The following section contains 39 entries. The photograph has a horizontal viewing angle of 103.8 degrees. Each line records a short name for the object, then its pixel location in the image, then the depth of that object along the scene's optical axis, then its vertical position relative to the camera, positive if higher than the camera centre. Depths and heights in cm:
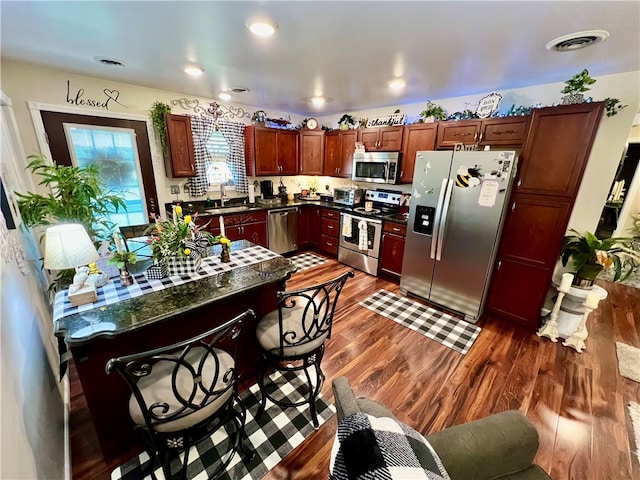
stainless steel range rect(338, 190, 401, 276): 374 -93
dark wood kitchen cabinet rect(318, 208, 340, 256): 429 -108
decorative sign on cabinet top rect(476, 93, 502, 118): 274 +71
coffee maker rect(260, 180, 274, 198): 452 -40
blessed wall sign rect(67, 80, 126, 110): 273 +66
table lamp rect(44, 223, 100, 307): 123 -46
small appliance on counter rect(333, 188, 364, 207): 420 -47
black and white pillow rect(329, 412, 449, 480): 63 -74
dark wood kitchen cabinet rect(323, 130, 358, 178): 416 +25
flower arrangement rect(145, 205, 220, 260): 159 -48
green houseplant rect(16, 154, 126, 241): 175 -30
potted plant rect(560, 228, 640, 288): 224 -70
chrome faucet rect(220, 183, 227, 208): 399 -46
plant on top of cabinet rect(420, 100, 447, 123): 314 +69
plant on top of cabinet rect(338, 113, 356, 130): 421 +74
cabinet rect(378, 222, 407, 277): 348 -109
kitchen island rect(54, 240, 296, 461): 119 -75
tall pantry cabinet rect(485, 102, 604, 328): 217 -30
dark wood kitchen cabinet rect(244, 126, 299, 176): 409 +23
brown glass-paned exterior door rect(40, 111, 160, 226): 275 +10
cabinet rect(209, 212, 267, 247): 367 -92
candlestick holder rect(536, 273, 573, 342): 242 -140
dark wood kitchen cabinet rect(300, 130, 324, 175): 448 +25
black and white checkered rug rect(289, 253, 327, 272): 416 -157
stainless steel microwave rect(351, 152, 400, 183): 360 +2
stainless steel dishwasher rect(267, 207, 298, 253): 419 -106
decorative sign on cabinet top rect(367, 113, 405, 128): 366 +69
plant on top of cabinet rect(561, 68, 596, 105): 205 +70
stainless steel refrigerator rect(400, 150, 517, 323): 248 -56
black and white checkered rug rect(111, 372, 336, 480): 139 -163
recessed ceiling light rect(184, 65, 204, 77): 241 +88
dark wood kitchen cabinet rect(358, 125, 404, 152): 357 +43
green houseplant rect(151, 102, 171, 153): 322 +56
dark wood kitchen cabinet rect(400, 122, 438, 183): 322 +34
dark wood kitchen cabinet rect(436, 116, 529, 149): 257 +43
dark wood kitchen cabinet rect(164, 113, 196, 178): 331 +19
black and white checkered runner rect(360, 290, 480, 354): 252 -162
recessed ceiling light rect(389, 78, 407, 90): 263 +90
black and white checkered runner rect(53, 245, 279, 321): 132 -73
